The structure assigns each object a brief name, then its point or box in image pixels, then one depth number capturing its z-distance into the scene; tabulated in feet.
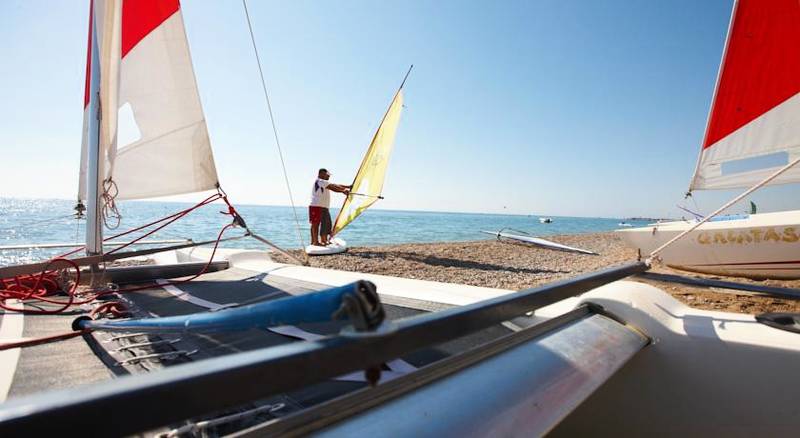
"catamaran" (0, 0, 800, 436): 1.35
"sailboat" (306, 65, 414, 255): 30.19
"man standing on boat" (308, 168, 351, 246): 27.09
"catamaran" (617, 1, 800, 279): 9.01
